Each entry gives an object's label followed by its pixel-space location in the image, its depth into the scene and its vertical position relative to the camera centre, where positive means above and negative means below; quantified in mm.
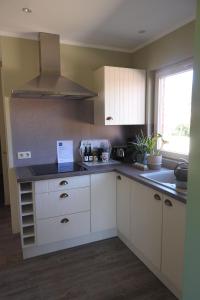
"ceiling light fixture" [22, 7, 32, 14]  1886 +1016
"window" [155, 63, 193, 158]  2393 +205
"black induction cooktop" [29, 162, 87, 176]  2309 -483
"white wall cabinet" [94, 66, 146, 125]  2598 +357
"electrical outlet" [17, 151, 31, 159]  2613 -345
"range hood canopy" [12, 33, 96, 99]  2204 +467
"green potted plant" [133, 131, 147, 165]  2586 -308
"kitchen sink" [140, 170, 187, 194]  2309 -545
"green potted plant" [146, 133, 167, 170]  2451 -323
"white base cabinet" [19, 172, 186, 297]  1817 -935
